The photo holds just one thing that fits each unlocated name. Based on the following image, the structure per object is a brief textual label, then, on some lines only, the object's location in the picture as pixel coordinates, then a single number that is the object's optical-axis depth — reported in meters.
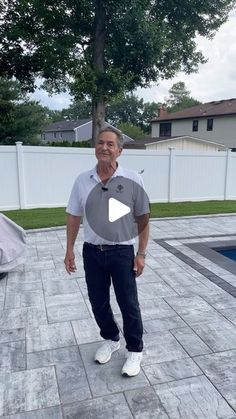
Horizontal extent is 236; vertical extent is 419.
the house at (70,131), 39.75
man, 2.19
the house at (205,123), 25.23
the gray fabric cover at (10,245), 4.36
